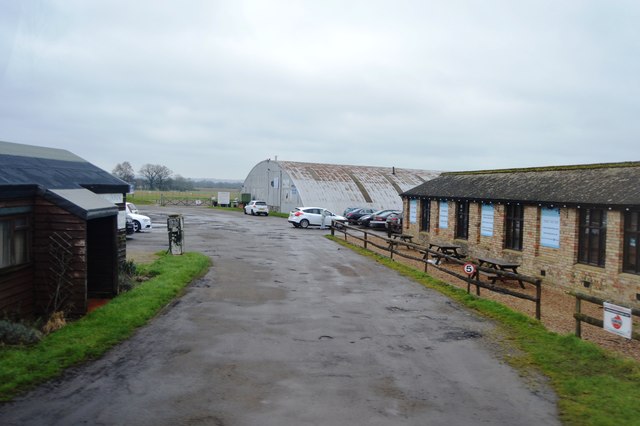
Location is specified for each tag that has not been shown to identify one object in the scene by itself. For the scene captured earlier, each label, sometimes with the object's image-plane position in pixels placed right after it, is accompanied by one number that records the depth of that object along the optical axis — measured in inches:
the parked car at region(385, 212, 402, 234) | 1433.3
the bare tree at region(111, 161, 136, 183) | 4624.0
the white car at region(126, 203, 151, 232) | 1213.1
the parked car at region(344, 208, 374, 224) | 1720.7
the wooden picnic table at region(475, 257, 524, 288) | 692.1
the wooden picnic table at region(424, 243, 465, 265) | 871.1
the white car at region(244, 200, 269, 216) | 2070.6
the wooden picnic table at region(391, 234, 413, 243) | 1090.3
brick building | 585.9
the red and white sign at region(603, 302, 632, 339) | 336.8
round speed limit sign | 560.7
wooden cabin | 380.5
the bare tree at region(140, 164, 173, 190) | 4842.5
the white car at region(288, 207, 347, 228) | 1537.9
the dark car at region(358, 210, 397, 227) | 1600.6
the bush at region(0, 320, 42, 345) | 329.4
